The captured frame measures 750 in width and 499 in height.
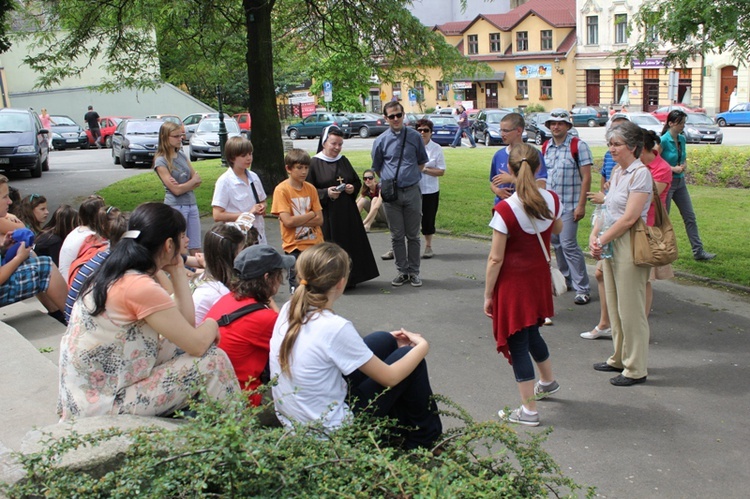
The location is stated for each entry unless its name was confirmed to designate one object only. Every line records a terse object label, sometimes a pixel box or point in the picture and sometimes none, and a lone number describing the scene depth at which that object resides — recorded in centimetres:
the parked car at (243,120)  3747
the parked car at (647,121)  3609
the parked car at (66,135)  3544
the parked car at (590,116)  4919
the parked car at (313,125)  4191
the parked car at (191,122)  3568
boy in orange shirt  729
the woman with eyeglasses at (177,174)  789
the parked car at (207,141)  2772
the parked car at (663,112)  4125
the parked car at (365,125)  4191
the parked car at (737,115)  4403
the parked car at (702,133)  3391
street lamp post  2402
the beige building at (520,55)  6266
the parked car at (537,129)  3694
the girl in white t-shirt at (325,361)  361
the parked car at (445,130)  3647
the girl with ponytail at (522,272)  501
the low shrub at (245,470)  282
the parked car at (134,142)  2397
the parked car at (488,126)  3612
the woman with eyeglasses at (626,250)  550
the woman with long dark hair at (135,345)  355
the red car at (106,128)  3626
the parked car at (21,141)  1955
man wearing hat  748
